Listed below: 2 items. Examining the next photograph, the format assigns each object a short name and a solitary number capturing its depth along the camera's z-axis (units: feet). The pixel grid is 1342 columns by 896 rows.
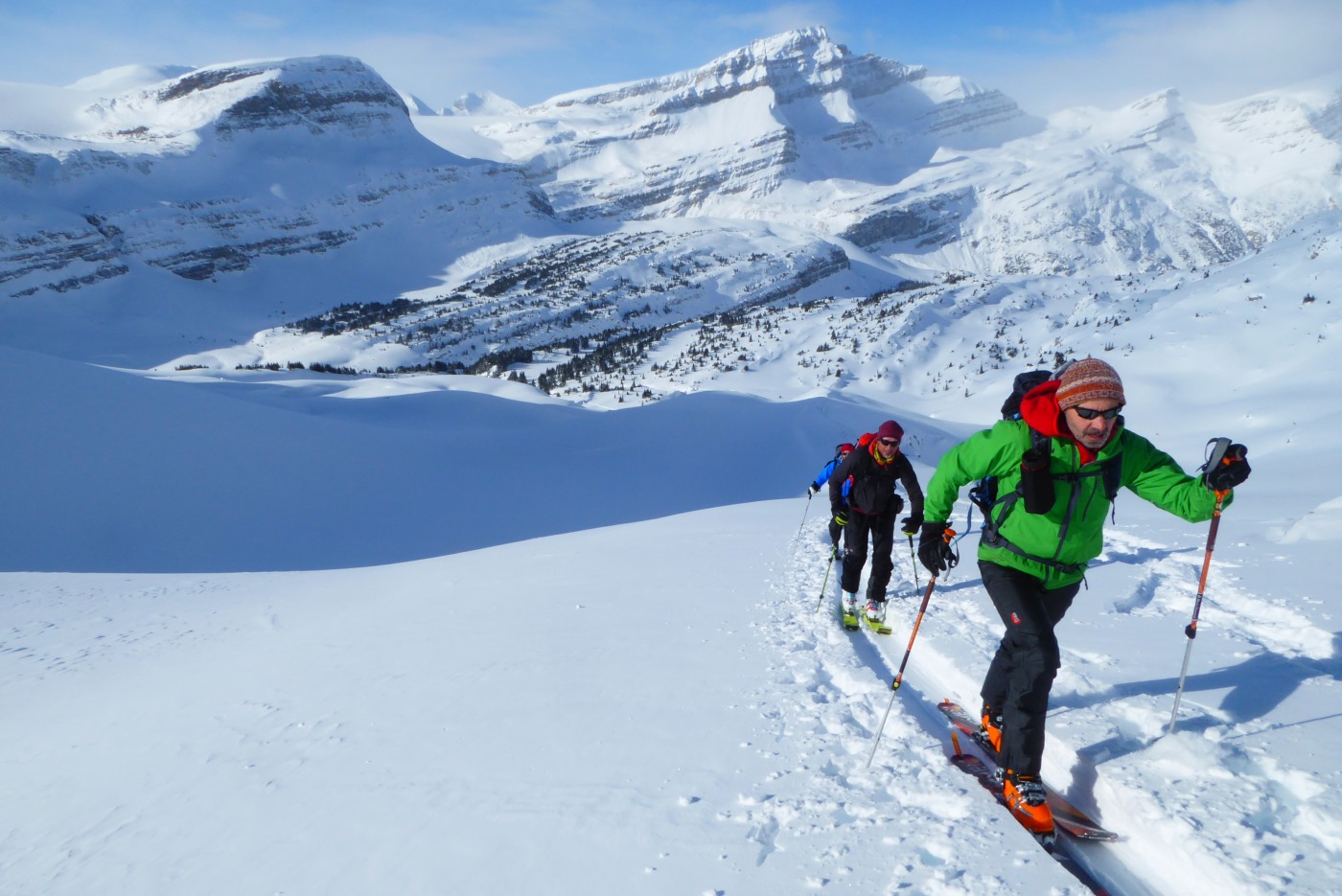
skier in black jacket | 20.35
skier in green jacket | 10.52
